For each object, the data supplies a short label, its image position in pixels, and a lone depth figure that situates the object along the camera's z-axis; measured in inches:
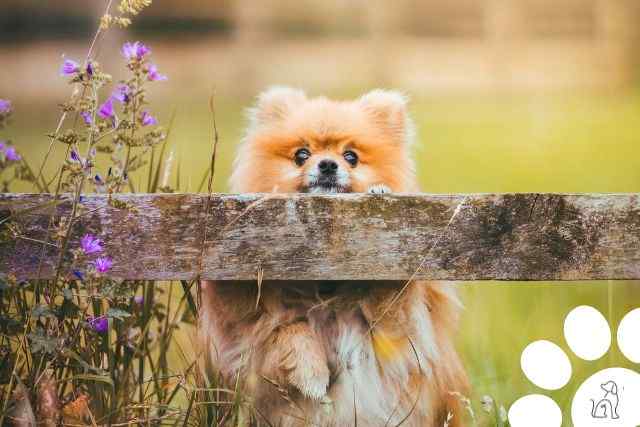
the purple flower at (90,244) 150.1
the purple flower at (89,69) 156.2
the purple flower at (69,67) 160.1
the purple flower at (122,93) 166.1
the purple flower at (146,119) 172.1
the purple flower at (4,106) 172.8
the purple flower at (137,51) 157.9
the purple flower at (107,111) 170.2
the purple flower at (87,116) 163.8
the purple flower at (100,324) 164.5
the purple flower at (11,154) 177.0
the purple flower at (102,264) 150.2
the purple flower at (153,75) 165.2
